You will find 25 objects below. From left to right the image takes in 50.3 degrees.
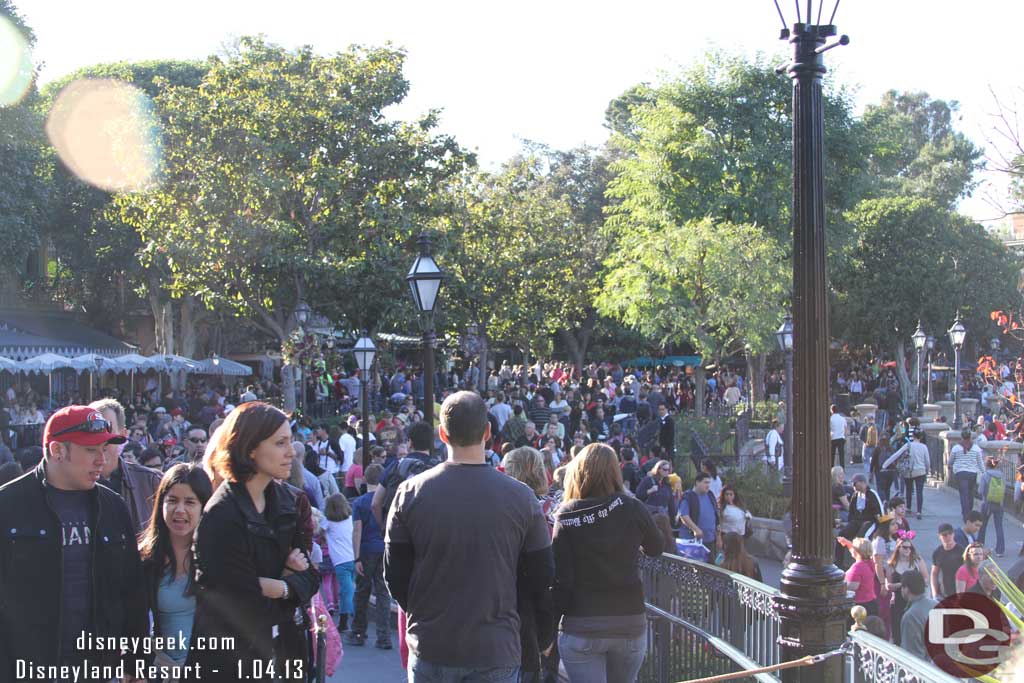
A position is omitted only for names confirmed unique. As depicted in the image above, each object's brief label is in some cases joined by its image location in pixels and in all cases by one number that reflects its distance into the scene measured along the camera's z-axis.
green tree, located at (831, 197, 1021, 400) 44.72
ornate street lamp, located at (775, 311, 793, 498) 17.77
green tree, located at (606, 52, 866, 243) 34.03
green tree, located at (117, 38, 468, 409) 26.06
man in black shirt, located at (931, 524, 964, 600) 10.84
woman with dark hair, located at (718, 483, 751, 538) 12.29
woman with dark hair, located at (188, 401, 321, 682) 3.62
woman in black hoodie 5.01
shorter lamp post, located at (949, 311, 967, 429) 27.94
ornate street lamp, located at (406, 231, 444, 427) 10.67
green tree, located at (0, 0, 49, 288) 28.94
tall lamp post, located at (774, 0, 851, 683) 4.61
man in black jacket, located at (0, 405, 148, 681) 3.89
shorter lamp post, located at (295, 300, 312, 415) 23.59
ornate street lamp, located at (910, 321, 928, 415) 31.36
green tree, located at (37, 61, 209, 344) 39.16
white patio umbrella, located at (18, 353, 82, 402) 27.56
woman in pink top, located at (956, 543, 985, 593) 10.00
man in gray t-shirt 3.95
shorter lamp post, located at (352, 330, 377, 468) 16.36
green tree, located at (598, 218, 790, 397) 30.70
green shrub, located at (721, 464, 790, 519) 17.48
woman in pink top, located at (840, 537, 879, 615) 9.64
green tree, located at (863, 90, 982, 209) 54.94
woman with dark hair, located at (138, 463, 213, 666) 4.45
